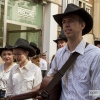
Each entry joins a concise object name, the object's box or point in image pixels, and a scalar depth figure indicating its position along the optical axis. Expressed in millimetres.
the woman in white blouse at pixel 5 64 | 5273
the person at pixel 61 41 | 6028
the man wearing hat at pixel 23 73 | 4234
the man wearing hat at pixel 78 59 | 2551
